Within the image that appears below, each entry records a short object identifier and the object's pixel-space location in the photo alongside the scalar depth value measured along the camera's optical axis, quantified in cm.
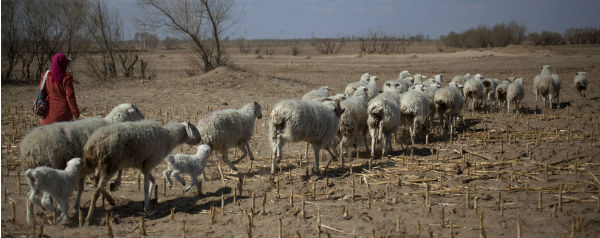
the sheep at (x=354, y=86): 1339
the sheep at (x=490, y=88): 1649
